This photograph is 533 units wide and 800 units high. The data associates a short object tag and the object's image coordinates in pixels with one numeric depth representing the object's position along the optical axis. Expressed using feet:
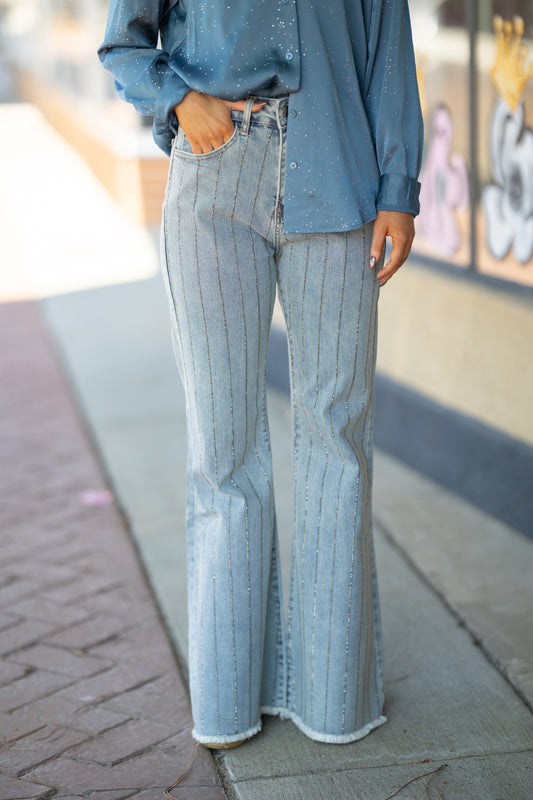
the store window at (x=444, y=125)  11.98
